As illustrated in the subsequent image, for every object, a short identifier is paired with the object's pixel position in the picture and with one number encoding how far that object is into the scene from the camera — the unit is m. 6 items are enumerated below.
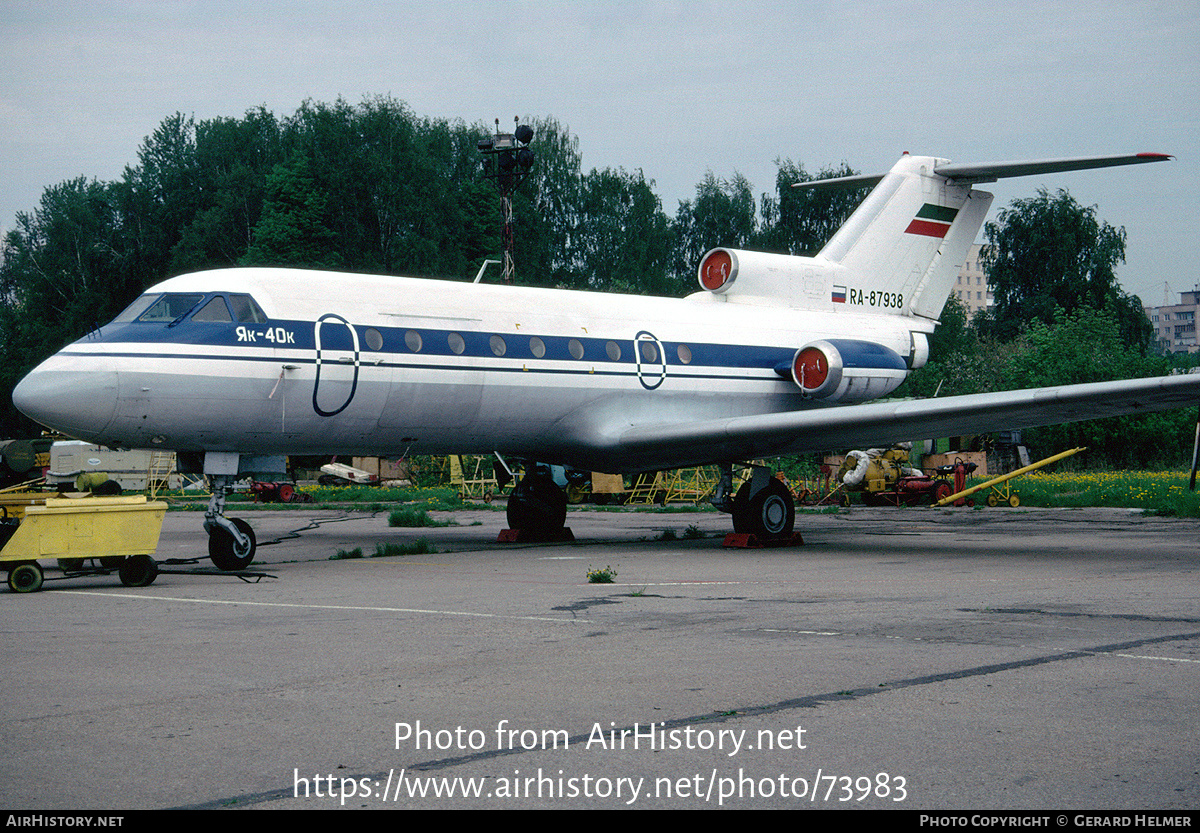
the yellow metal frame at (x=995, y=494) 27.09
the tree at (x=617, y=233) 66.38
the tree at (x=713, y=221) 71.31
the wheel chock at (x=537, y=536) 18.55
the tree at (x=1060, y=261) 69.75
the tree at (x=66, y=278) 63.56
